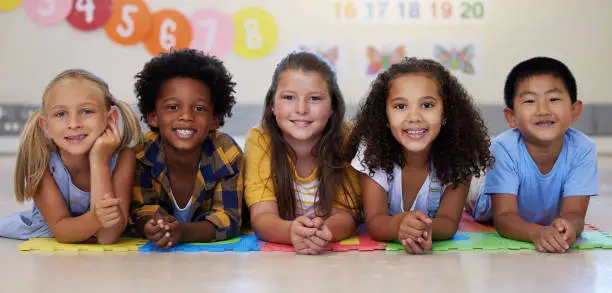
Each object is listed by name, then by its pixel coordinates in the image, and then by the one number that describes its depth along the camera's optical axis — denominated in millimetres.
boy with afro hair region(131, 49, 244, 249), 1901
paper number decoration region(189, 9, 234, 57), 4758
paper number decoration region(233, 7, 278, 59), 4766
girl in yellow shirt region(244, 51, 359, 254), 1893
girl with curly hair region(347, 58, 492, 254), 1815
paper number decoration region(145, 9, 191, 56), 4738
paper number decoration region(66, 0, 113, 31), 4719
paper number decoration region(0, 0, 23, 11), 4730
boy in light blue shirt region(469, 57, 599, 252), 1857
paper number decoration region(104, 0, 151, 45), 4730
